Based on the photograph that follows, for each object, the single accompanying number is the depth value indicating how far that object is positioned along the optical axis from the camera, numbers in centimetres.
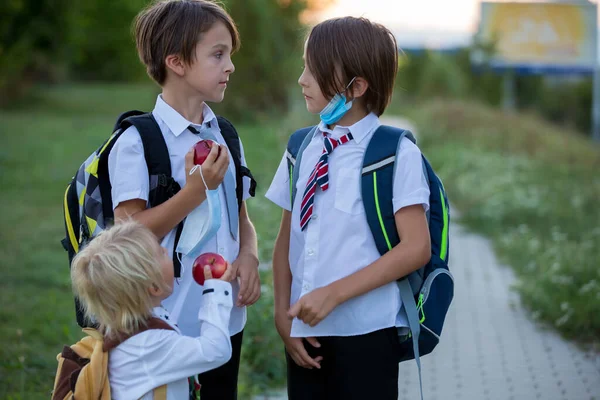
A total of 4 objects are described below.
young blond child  471
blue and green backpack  526
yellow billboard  6681
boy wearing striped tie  523
